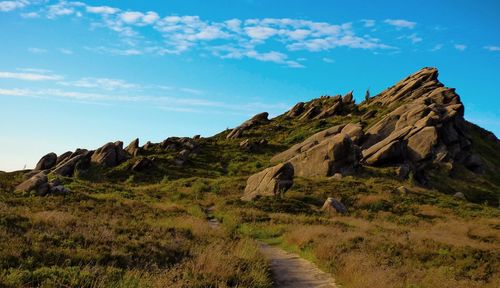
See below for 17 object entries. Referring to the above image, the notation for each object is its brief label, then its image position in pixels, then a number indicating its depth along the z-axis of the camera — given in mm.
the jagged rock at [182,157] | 62684
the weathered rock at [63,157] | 62156
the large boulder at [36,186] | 32875
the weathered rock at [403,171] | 50375
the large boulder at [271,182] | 38875
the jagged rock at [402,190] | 42250
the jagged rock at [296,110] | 100425
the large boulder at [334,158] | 49812
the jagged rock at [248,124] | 84688
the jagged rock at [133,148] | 67562
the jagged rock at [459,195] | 46953
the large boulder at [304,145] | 62619
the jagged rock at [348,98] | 99406
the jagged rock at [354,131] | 61438
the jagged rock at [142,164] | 58062
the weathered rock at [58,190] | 33066
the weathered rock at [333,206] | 33875
